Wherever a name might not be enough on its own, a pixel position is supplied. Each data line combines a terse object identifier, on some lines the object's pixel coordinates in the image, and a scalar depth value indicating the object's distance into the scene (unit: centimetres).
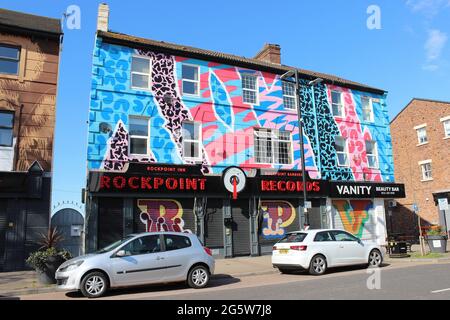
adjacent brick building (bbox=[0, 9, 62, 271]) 1545
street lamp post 1686
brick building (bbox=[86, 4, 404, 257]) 1692
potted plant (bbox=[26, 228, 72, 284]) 1174
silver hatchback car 966
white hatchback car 1251
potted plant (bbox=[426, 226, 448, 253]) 1753
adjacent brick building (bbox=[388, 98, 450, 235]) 2962
